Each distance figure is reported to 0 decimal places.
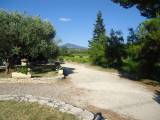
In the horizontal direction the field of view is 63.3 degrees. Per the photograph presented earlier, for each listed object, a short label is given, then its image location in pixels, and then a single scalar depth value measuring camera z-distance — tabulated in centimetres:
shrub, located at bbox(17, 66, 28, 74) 974
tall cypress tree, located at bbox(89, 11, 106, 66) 1763
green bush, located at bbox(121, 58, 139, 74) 1178
